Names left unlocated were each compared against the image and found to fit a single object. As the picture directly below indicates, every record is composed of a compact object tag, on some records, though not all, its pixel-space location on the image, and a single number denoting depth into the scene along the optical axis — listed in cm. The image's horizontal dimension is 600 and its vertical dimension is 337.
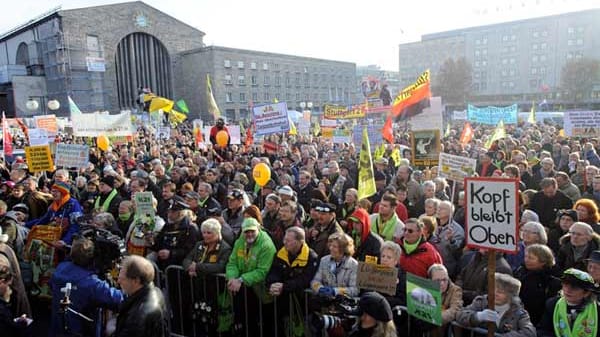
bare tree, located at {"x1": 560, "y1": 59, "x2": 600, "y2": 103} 7469
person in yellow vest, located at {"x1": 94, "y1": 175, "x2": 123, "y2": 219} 840
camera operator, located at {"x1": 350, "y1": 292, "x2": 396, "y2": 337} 349
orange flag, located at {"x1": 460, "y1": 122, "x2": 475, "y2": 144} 1794
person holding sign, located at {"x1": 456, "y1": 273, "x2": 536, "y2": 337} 399
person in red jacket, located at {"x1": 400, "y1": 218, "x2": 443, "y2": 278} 509
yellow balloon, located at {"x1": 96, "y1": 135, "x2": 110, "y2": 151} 1645
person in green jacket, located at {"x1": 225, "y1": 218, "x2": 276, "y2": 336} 532
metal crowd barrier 558
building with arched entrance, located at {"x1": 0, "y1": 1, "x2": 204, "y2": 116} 4928
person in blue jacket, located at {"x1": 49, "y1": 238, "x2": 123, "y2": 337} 437
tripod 418
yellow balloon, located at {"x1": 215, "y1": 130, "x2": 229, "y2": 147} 1461
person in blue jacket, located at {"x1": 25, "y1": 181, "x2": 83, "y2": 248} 740
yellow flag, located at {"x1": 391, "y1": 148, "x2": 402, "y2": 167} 1442
